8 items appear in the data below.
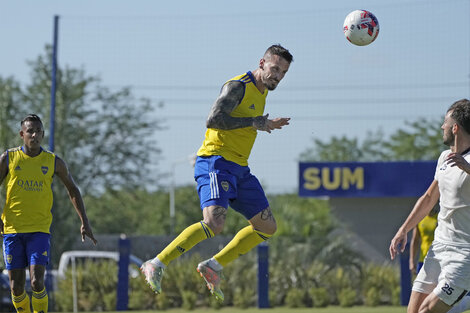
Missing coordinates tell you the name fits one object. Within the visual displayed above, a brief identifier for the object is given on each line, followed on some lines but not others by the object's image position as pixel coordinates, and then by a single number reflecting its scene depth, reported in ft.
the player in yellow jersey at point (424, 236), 89.35
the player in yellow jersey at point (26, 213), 61.62
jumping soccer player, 52.90
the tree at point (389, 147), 357.43
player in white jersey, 44.80
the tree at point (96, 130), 293.43
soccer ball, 61.98
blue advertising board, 171.32
